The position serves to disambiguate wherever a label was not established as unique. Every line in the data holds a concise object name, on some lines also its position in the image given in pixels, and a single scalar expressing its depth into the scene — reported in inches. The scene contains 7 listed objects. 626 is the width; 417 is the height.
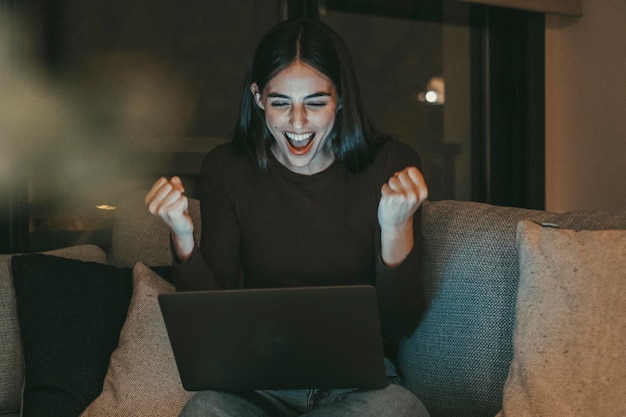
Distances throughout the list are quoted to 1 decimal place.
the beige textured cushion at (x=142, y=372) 66.2
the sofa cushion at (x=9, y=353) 72.8
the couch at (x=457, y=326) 56.2
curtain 122.2
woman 62.4
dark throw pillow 68.1
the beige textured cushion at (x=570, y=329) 55.1
